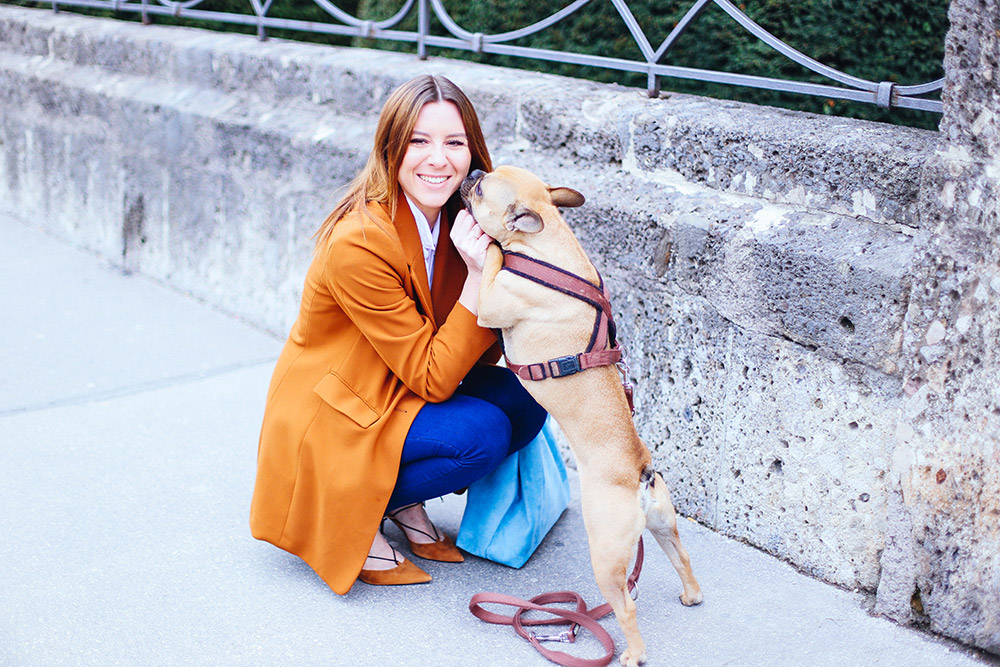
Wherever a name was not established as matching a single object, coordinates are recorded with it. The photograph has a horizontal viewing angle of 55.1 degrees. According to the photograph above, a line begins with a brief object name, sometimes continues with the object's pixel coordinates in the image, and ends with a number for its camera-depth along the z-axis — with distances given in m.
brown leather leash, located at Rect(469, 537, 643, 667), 2.71
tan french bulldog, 2.56
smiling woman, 2.86
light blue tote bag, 3.22
